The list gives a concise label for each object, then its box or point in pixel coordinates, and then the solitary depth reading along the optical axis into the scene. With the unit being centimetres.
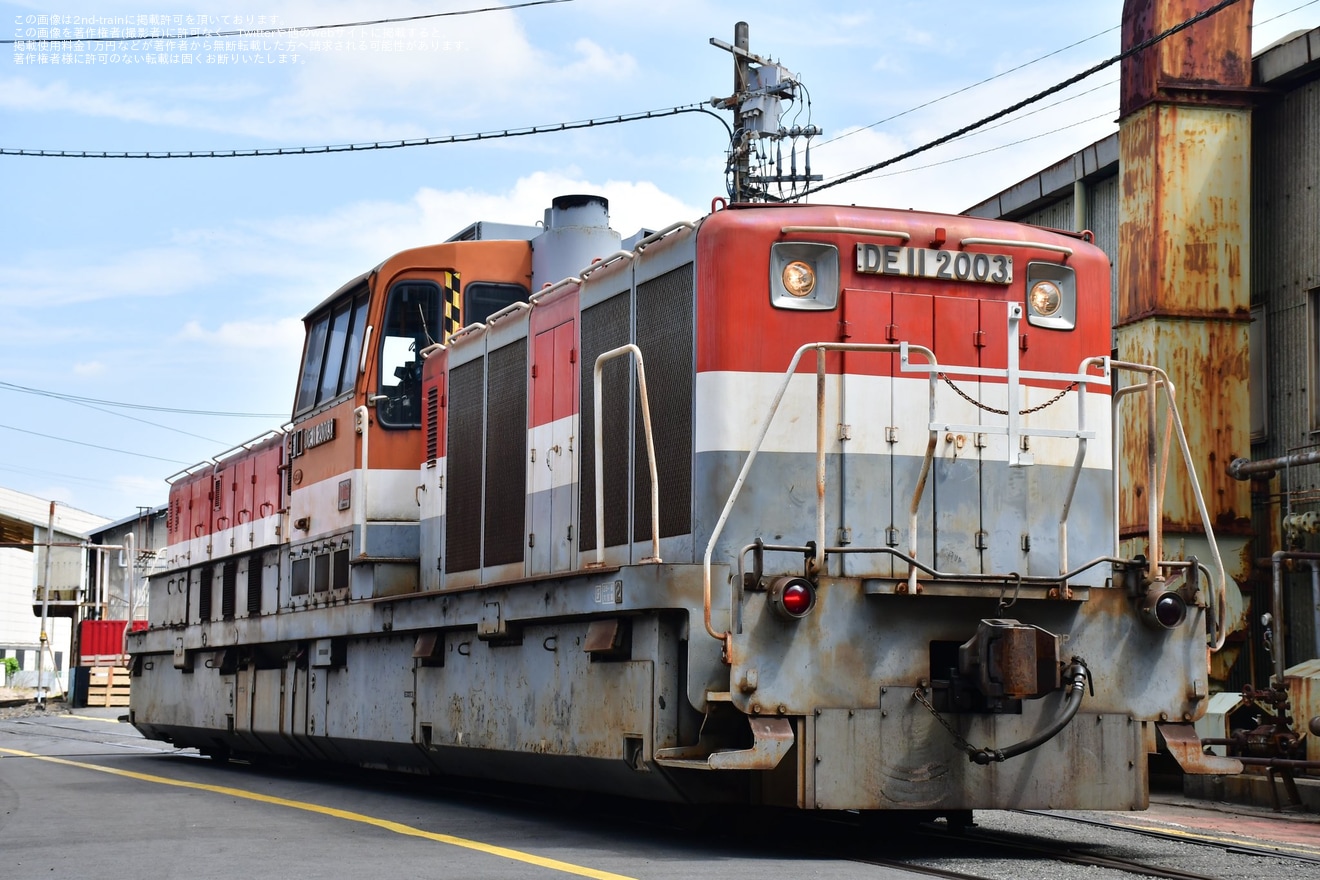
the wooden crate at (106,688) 3581
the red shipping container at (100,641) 3962
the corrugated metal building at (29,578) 5019
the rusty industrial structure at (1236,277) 1514
